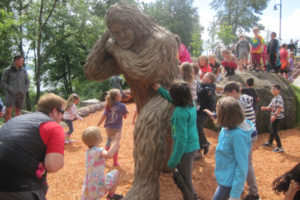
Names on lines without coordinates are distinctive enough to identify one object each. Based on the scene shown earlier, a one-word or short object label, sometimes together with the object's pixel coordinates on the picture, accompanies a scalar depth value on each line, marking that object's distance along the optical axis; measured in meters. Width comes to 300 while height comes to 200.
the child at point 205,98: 4.19
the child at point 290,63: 9.71
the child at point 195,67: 4.52
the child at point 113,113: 3.95
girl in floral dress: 2.44
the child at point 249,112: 2.87
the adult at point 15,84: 5.61
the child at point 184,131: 2.33
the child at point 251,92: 4.68
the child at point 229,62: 6.32
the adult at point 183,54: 4.74
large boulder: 6.22
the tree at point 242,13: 31.27
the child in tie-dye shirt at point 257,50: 7.36
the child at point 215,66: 6.73
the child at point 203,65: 6.11
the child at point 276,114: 4.70
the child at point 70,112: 5.47
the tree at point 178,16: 30.45
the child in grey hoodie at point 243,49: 7.58
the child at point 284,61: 8.30
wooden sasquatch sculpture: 2.61
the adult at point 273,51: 7.49
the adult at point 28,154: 1.81
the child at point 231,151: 2.07
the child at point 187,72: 3.50
